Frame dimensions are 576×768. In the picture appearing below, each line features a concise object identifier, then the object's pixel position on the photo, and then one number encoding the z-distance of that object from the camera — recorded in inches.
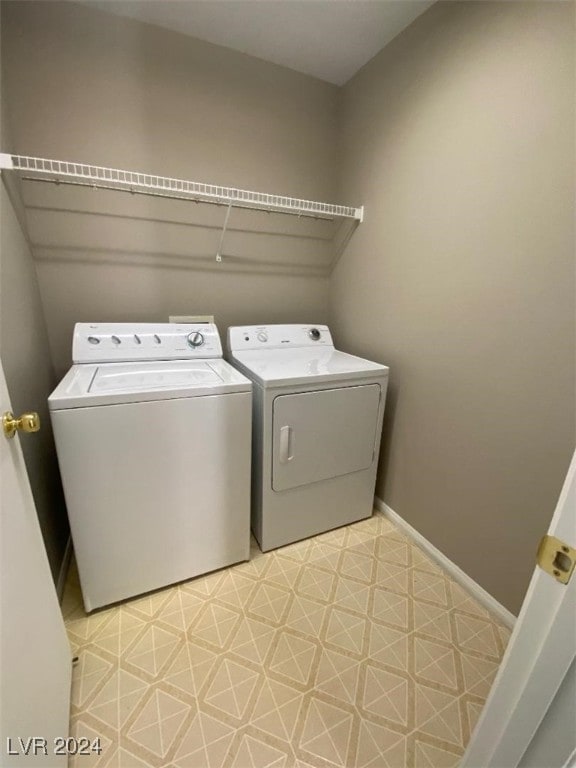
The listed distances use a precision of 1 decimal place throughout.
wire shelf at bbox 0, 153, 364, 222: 58.5
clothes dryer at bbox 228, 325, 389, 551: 58.7
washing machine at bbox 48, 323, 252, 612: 46.2
